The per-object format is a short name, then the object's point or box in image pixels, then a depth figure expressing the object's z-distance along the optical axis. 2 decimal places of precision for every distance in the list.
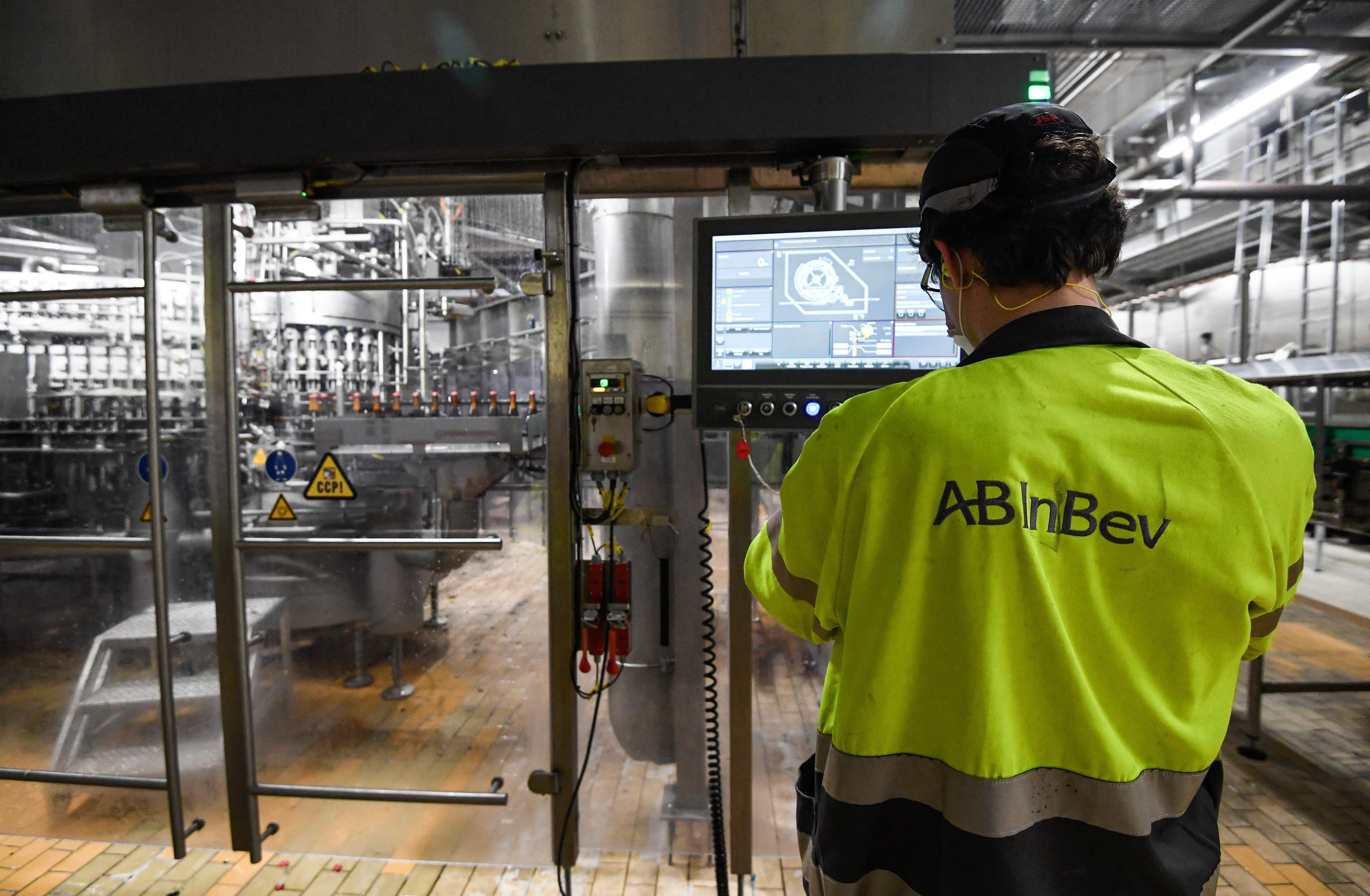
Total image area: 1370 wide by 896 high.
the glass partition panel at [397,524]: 2.32
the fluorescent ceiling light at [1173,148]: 4.02
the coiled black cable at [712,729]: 2.03
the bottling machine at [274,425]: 2.32
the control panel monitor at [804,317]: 1.78
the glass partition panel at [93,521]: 2.52
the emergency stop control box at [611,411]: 2.02
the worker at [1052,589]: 0.72
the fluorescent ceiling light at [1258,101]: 3.56
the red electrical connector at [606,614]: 2.12
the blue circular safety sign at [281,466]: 2.37
